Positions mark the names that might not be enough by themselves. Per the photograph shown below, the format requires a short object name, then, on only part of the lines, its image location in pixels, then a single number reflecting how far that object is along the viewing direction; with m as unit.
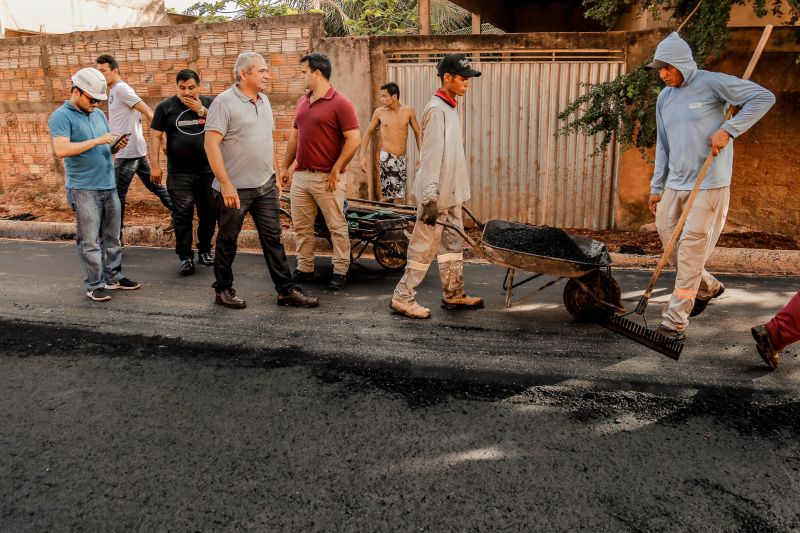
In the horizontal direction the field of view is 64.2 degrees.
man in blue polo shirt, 5.54
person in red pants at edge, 4.07
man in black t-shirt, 6.73
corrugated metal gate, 8.91
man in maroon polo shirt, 6.03
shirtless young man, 8.23
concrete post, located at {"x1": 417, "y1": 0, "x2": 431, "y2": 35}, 12.21
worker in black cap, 5.12
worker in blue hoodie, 4.45
